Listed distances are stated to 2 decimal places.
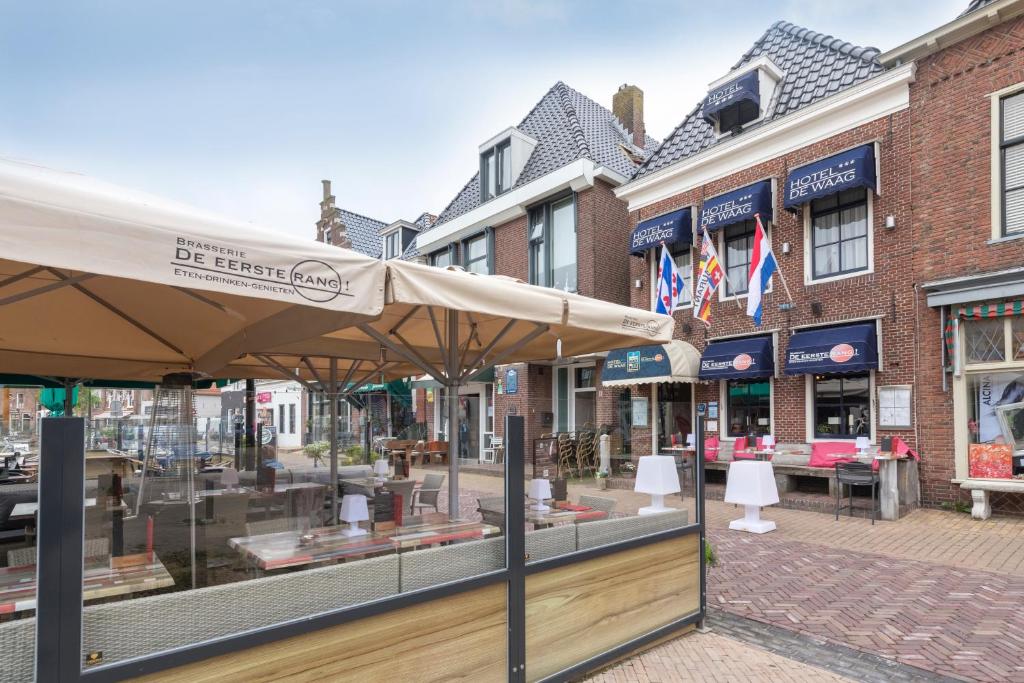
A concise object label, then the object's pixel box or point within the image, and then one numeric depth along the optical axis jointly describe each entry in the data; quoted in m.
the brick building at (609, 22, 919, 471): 10.54
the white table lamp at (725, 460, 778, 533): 8.09
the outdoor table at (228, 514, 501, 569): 3.58
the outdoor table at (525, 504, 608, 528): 3.86
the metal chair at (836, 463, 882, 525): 8.54
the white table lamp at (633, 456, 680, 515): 4.77
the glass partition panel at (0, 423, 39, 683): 1.96
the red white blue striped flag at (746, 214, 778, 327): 11.17
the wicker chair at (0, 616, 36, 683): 1.95
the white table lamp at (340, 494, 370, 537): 4.19
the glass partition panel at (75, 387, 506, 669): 2.27
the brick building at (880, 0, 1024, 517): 9.01
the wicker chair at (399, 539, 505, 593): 2.98
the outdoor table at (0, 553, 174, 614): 2.17
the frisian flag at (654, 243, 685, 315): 12.83
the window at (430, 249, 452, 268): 21.14
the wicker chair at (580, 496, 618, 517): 4.67
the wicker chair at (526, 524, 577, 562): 3.53
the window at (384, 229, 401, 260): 25.47
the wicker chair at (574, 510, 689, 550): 3.84
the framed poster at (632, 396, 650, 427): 14.47
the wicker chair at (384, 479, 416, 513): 6.91
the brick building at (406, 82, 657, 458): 16.03
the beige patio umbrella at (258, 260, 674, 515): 3.34
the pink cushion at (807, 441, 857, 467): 10.56
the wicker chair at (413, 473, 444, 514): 6.91
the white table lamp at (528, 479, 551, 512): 4.41
